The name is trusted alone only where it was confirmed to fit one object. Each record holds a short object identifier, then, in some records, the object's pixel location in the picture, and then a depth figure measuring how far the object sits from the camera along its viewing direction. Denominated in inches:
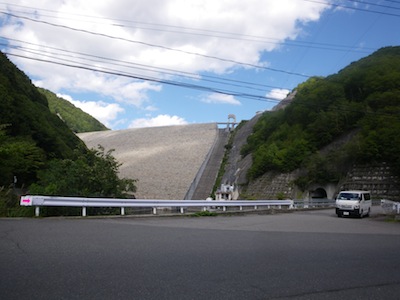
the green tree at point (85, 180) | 614.2
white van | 774.5
